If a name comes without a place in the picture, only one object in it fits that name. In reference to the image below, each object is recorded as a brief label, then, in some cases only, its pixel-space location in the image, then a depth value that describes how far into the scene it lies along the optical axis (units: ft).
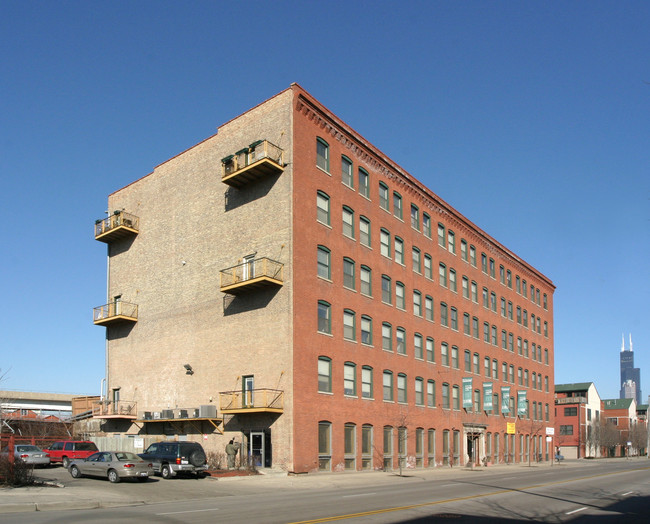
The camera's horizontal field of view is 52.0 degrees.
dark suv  99.76
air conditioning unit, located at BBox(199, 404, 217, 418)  124.98
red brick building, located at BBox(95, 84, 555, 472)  121.70
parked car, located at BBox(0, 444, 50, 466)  111.04
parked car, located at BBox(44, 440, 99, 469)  116.47
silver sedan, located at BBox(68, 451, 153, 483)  91.09
